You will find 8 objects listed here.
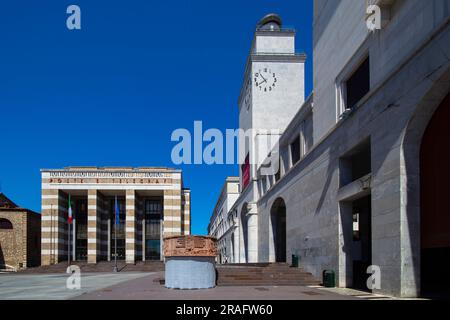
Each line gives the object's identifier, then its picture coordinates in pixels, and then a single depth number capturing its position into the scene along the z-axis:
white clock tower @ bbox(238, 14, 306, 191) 49.53
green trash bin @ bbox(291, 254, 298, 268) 30.00
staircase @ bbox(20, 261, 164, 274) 55.20
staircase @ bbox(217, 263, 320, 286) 24.11
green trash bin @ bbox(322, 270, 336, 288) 21.91
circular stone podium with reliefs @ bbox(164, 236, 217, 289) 20.86
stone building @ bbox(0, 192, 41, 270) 59.47
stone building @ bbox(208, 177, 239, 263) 68.94
